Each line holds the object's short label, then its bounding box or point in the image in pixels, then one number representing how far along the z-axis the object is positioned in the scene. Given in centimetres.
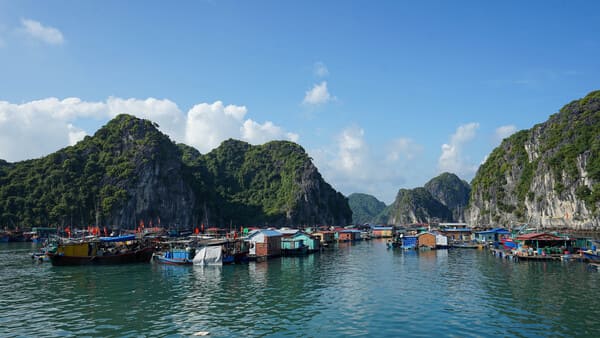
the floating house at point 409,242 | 8062
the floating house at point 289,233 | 8819
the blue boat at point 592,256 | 5036
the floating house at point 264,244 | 6438
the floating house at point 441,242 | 8100
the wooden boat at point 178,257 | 5602
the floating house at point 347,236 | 12850
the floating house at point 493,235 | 8969
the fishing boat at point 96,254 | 5869
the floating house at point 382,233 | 14805
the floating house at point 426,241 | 8131
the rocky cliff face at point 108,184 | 14700
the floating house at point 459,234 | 10680
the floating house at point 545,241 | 5922
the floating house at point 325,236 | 10975
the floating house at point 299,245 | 7232
